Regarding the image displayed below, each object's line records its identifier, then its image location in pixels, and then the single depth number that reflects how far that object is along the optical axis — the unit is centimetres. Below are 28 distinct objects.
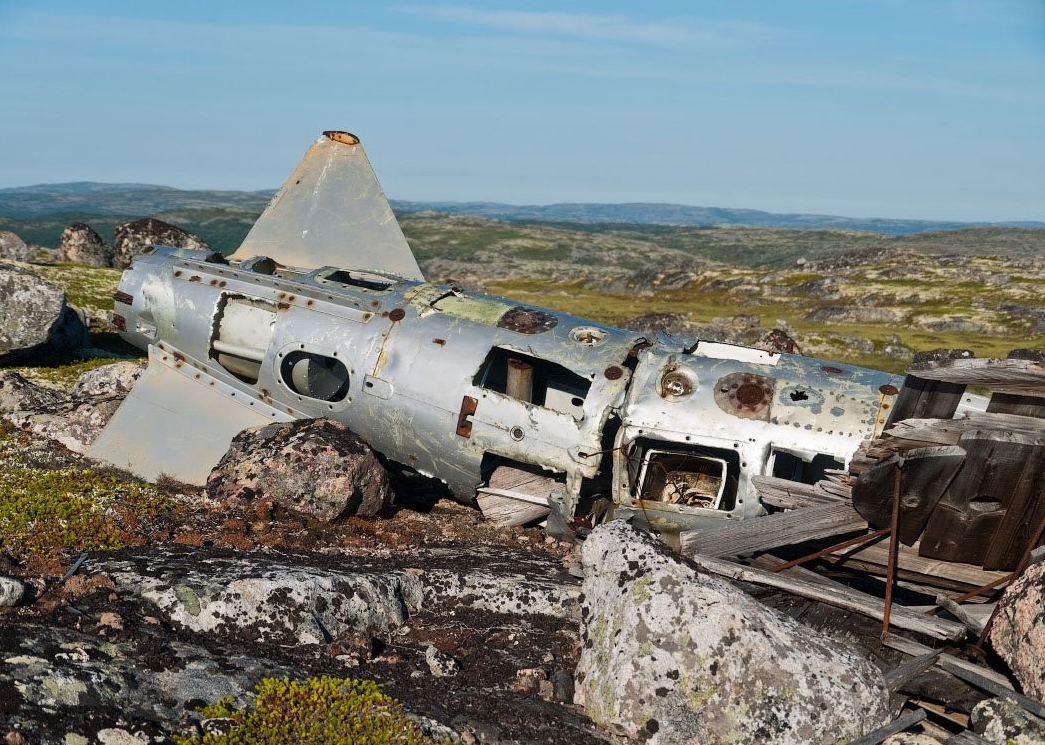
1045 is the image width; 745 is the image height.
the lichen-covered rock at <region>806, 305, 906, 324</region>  5944
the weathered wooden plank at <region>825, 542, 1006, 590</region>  1080
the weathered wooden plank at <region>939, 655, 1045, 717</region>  839
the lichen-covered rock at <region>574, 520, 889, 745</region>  869
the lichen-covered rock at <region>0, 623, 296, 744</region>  741
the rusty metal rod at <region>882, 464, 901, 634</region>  1045
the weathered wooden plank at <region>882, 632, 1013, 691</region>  927
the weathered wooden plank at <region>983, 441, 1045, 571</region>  998
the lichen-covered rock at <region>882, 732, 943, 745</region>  852
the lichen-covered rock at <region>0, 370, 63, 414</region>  1917
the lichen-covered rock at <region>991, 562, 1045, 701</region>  890
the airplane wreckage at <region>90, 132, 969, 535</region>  1305
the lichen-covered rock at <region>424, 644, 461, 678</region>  973
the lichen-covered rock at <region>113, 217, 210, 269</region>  4438
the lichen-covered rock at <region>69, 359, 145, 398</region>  2038
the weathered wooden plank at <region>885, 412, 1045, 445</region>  988
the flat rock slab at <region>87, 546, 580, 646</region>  1009
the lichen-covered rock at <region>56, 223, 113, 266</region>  4606
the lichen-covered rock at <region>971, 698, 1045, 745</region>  815
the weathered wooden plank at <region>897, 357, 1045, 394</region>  970
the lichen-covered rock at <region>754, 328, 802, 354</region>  2835
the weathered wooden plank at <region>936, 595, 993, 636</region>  1006
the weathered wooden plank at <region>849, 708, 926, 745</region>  855
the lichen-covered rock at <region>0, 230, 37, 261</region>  4559
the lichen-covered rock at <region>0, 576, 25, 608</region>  948
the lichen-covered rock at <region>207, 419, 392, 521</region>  1439
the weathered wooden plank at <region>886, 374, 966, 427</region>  1047
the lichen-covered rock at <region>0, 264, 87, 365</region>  2280
